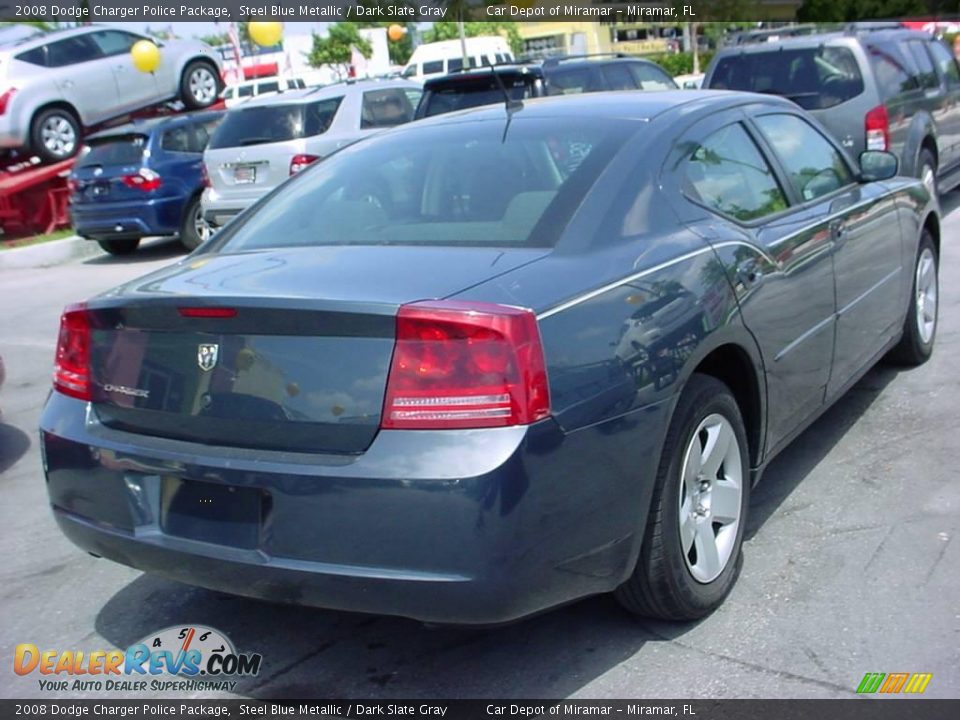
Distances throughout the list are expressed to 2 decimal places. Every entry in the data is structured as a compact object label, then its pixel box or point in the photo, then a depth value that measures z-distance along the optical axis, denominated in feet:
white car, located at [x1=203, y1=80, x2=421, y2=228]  42.06
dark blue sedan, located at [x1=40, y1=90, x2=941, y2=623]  9.78
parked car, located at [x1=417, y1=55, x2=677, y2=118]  35.50
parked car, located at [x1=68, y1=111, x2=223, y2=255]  46.24
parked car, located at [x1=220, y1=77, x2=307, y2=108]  115.14
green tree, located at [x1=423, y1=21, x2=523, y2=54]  167.02
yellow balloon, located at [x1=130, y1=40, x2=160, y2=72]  55.88
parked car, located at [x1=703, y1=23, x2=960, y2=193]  31.73
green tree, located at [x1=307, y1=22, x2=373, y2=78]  162.61
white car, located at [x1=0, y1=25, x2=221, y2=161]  51.47
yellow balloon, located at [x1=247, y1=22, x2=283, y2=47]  68.85
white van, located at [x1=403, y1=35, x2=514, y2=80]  99.18
